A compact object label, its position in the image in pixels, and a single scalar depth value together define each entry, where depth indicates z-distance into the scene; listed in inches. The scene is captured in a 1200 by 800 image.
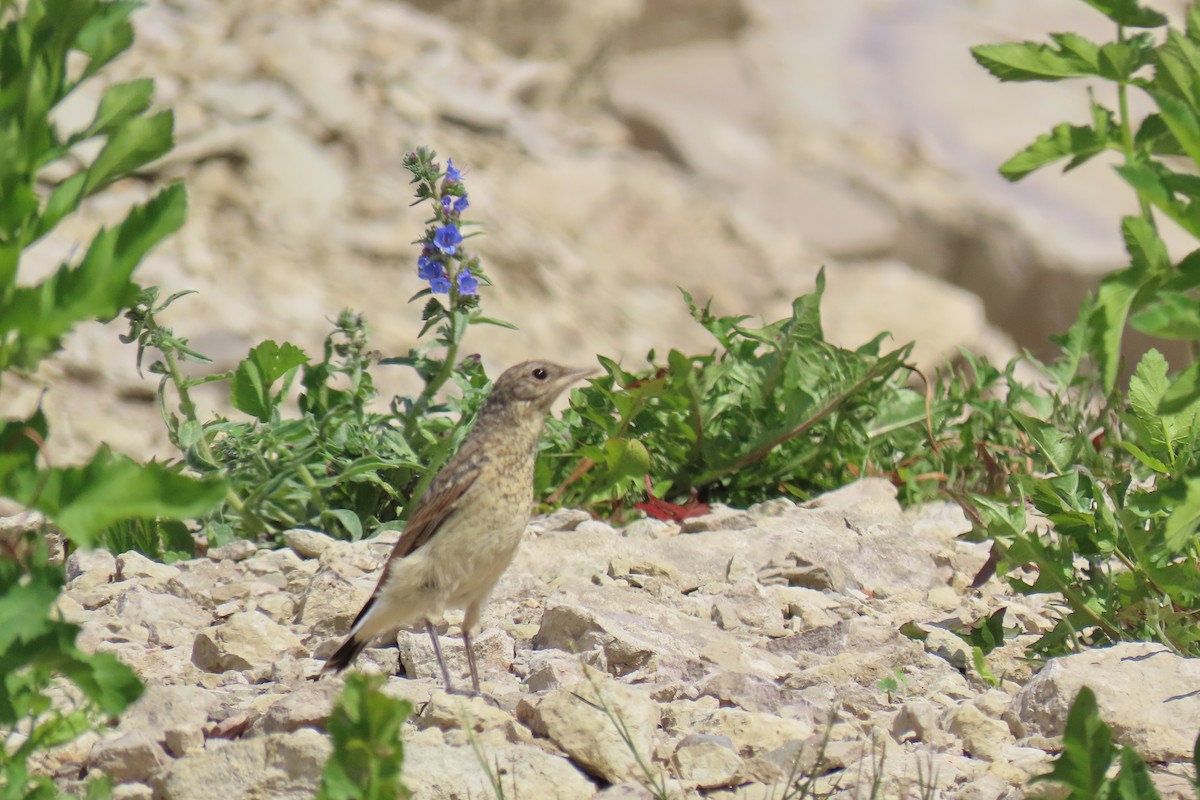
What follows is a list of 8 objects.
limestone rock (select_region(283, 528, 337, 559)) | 387.5
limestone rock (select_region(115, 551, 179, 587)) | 361.0
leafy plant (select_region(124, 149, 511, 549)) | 390.6
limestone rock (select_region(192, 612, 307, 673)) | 319.0
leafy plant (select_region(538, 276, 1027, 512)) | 432.8
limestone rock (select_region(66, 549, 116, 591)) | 358.6
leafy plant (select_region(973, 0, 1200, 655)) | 217.9
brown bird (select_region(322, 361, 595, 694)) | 327.6
